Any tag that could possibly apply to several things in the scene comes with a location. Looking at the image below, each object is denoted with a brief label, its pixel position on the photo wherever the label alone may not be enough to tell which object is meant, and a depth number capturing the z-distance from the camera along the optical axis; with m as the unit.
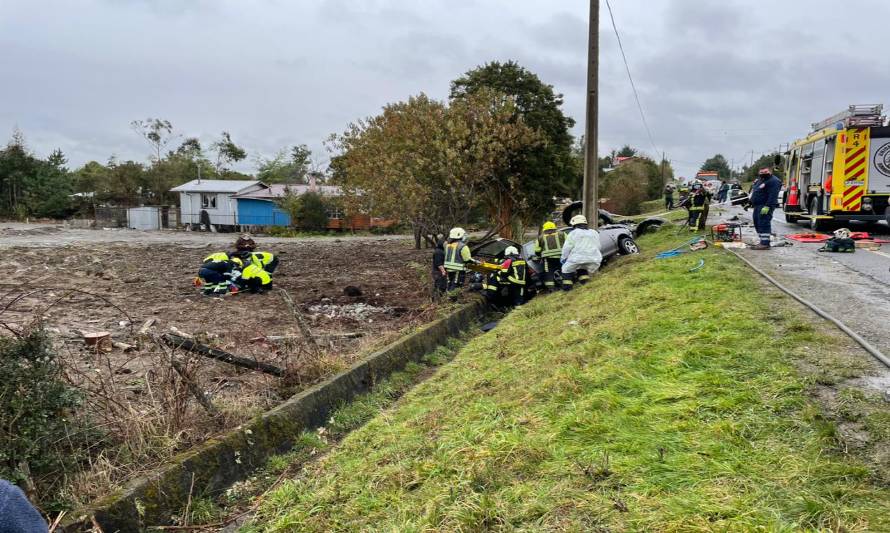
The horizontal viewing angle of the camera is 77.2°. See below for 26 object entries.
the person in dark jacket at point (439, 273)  11.52
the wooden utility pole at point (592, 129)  12.28
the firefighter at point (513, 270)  11.02
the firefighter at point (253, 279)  11.95
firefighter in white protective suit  10.41
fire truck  12.40
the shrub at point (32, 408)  3.31
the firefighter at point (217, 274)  11.81
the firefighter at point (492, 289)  11.02
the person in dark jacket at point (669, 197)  28.69
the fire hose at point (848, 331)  4.00
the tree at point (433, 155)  16.20
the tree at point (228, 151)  72.06
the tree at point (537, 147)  23.47
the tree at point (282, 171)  64.50
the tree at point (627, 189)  39.91
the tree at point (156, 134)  62.22
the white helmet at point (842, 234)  10.13
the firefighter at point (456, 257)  10.85
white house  44.34
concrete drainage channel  3.54
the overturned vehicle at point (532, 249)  11.75
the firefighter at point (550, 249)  10.98
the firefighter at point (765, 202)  10.65
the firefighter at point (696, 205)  13.72
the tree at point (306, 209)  40.19
